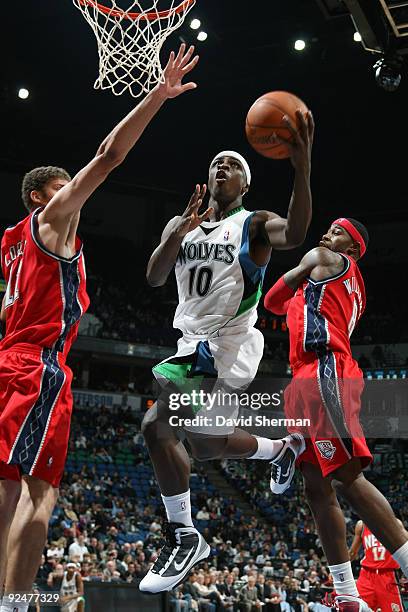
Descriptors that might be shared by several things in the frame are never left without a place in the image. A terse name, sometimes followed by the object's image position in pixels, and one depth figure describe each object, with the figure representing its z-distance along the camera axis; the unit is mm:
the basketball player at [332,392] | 4355
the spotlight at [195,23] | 15047
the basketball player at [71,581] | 10711
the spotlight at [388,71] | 7762
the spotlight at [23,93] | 19523
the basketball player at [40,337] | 3406
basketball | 4277
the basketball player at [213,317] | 4105
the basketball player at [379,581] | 6676
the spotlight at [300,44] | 16719
